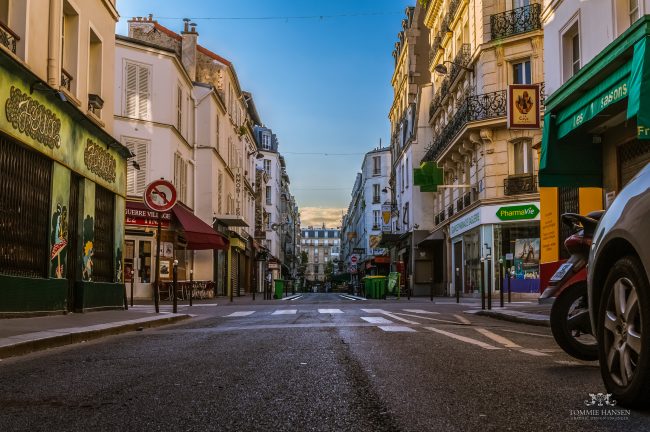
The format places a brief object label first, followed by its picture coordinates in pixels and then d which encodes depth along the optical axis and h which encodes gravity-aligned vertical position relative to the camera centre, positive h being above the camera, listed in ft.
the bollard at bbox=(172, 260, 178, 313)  46.42 -1.40
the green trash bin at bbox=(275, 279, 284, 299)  108.17 -3.66
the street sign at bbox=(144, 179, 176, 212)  44.96 +4.60
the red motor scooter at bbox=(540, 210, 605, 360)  16.71 -0.78
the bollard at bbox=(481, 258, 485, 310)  51.49 -1.78
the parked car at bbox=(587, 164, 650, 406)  10.12 -0.42
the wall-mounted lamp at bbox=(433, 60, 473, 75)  103.04 +30.36
